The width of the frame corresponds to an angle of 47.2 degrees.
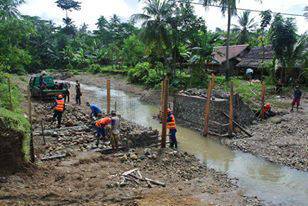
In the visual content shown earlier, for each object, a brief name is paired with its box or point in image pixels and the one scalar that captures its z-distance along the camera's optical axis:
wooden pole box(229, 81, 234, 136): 16.52
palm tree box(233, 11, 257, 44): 52.94
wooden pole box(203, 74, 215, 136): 16.41
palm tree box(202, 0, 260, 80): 30.40
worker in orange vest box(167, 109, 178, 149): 14.55
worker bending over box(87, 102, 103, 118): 16.71
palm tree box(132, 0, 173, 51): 31.06
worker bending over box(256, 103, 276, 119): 20.60
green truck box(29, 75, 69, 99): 23.38
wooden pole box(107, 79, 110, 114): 18.09
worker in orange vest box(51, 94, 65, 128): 15.95
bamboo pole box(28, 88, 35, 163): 11.11
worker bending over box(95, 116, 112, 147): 13.44
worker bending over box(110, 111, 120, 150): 13.02
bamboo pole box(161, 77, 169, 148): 13.25
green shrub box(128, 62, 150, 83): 37.12
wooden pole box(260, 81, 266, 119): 19.56
